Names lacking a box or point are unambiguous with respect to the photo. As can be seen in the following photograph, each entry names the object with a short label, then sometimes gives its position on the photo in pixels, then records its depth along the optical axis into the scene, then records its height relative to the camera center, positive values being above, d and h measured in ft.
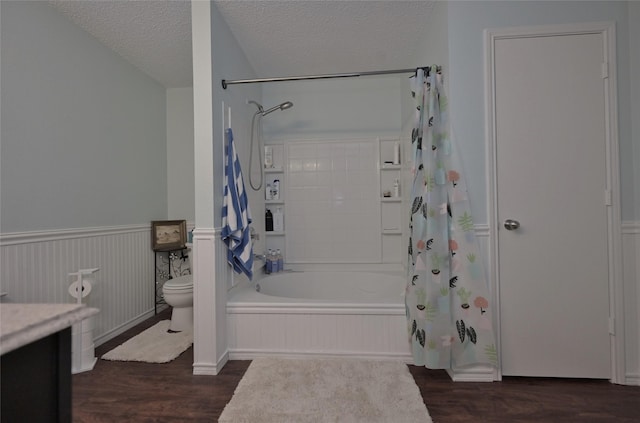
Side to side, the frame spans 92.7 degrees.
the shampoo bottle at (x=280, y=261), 10.16 -1.63
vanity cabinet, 1.72 -0.88
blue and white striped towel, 6.76 -0.05
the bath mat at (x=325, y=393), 4.97 -3.29
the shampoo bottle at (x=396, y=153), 10.23 +1.94
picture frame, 10.08 -0.66
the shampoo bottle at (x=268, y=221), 10.61 -0.29
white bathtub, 6.72 -2.59
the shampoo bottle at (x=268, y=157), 10.58 +1.95
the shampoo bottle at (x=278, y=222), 10.60 -0.31
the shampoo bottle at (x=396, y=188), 10.32 +0.78
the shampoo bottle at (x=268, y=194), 10.61 +0.67
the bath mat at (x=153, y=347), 7.07 -3.28
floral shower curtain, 5.91 -1.18
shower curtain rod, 6.61 +3.03
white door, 5.90 +0.07
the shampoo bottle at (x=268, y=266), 10.02 -1.73
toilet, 8.32 -2.36
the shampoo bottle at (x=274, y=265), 10.03 -1.70
